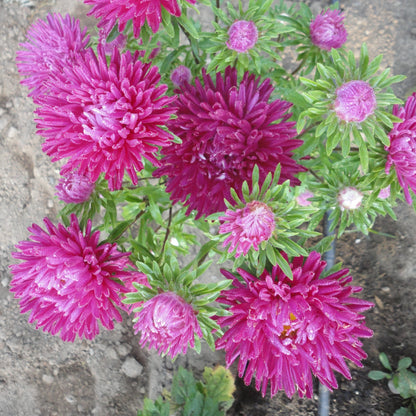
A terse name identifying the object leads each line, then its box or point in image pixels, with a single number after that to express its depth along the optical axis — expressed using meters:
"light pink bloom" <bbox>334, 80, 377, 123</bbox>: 0.34
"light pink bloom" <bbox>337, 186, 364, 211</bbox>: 0.43
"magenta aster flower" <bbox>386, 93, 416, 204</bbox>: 0.35
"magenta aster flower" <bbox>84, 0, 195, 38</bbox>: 0.34
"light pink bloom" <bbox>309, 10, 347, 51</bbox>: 0.45
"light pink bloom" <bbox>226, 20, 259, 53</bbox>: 0.41
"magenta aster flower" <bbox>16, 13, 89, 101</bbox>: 0.42
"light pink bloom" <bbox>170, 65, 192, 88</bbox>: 0.42
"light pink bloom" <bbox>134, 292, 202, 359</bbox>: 0.35
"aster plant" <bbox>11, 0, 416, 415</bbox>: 0.34
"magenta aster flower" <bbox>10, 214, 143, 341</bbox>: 0.37
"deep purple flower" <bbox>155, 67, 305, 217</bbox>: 0.36
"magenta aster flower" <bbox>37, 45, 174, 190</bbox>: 0.34
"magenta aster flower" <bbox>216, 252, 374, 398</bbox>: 0.34
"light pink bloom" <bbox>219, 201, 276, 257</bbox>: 0.34
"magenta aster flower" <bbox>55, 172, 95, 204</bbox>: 0.42
